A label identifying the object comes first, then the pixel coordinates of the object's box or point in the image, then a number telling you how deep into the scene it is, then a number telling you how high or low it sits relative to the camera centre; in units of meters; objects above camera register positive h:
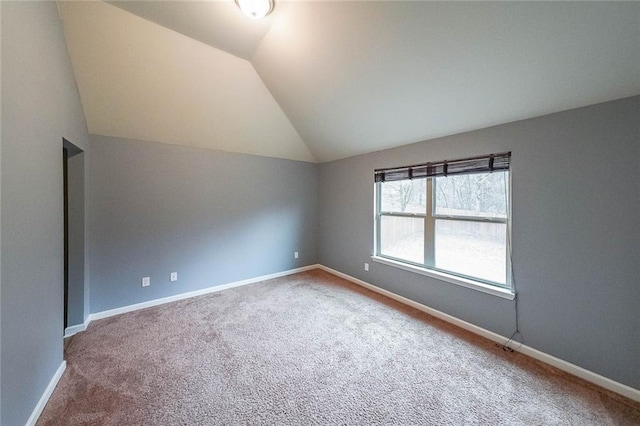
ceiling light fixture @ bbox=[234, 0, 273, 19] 1.77 +1.65
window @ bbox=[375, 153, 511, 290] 2.30 -0.10
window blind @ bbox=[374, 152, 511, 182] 2.22 +0.48
